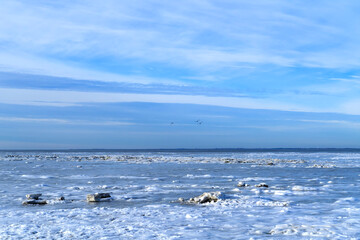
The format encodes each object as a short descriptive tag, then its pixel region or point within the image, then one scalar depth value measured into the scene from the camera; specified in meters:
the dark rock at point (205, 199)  16.72
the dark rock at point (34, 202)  16.77
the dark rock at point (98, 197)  17.33
